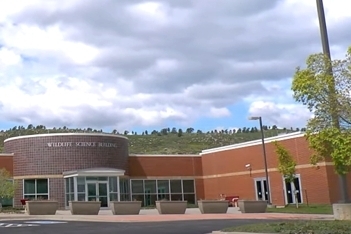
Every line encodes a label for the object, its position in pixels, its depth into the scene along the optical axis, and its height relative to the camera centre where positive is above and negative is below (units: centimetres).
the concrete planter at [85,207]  3297 +73
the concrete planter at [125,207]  3312 +61
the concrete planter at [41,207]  3353 +90
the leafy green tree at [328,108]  1648 +286
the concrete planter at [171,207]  3338 +49
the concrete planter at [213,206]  3401 +37
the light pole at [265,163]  4362 +363
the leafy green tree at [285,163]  4078 +322
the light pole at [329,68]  1677 +415
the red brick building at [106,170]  4453 +387
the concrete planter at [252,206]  3372 +24
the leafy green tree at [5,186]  4165 +280
